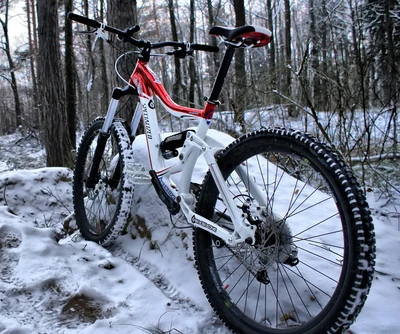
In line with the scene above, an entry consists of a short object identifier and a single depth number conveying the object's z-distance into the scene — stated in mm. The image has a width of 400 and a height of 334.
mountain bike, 1334
